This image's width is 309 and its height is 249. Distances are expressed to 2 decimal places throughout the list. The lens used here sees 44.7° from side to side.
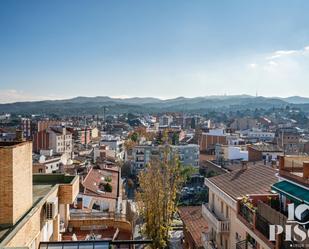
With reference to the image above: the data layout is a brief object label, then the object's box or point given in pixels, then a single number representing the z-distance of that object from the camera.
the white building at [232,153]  57.91
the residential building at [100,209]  17.64
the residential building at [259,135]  103.66
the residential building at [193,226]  20.56
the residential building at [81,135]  97.84
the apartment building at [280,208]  9.72
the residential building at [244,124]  147.54
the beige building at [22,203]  7.89
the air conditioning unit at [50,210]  9.93
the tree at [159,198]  22.17
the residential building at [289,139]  82.19
